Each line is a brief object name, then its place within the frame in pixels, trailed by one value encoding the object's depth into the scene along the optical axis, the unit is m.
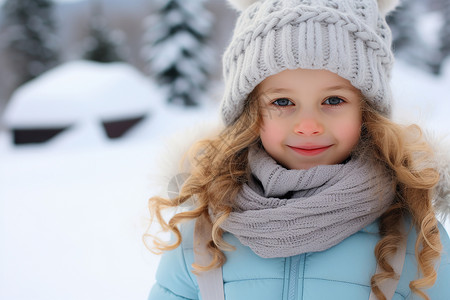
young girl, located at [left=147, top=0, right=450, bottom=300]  1.10
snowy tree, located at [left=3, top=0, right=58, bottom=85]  13.24
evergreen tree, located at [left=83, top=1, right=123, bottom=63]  14.17
